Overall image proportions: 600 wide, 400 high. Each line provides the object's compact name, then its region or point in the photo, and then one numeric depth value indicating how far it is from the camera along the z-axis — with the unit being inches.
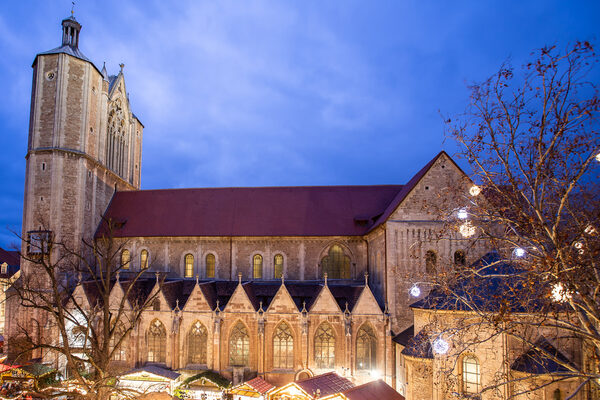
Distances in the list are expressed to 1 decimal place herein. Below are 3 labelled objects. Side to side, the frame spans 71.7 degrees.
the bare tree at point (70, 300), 1026.1
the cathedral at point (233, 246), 948.0
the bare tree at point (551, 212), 331.6
